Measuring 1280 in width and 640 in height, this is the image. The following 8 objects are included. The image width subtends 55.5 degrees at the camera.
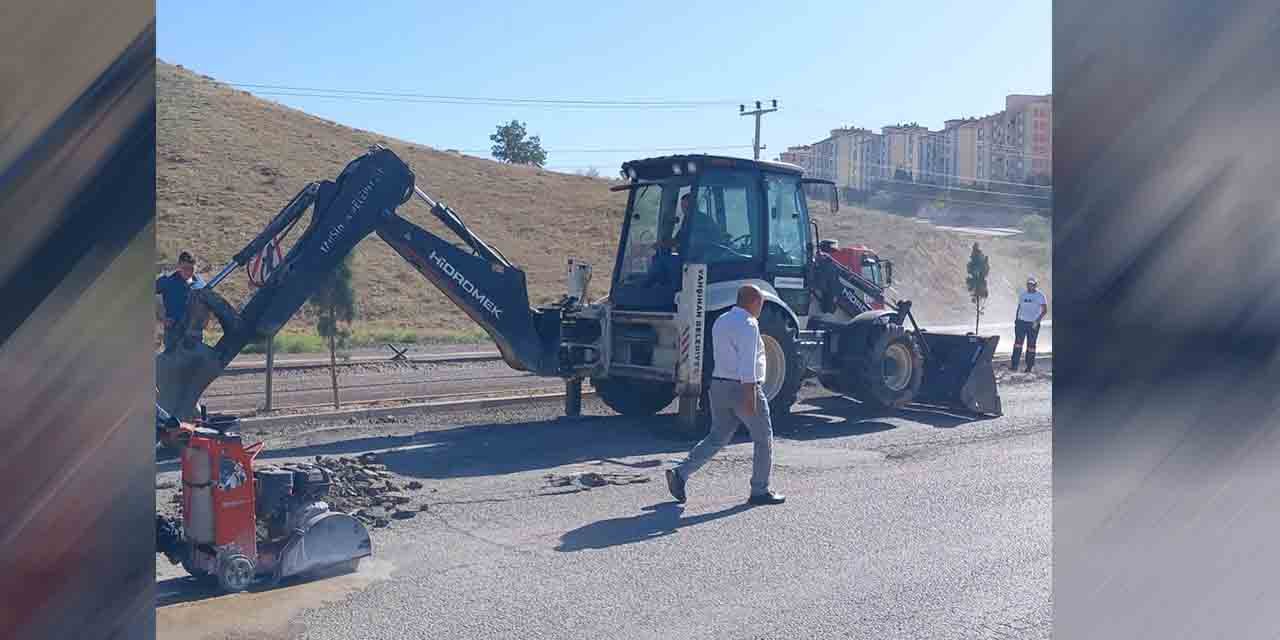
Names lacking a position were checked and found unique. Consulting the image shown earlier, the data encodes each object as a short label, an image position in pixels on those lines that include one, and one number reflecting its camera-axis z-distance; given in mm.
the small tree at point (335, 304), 15875
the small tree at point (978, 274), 32625
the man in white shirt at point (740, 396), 9156
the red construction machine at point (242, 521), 6652
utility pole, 56375
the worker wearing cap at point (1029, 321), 20531
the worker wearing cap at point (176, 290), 11422
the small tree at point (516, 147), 86500
